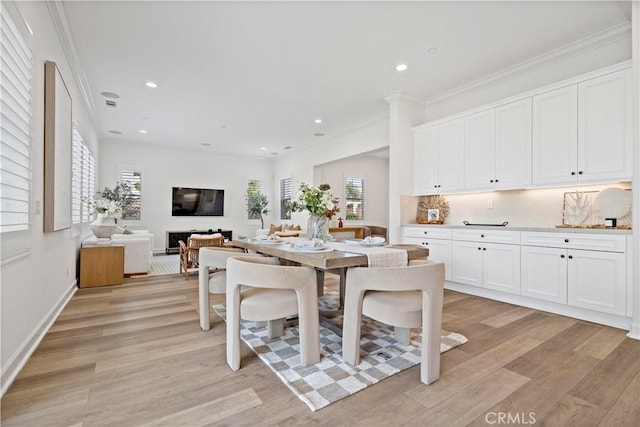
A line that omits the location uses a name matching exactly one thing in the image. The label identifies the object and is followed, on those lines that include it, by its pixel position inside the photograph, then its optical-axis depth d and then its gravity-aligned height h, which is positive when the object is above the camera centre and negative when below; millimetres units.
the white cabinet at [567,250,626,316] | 2811 -629
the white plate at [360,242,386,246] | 2711 -266
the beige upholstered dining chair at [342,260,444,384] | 1854 -591
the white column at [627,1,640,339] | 2635 +396
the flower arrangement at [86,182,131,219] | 4578 +215
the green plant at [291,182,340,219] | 2791 +131
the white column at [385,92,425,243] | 4746 +995
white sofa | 4957 -665
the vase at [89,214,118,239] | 4576 -223
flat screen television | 8578 +337
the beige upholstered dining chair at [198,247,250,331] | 2725 -602
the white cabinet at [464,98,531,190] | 3646 +877
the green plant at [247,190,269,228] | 9438 +271
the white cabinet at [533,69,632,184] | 2910 +888
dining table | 2039 -300
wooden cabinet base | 4289 -778
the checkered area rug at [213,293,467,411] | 1811 -1048
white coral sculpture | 3412 +94
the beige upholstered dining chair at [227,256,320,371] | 1958 -603
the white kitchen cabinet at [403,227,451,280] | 4230 -368
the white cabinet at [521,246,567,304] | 3184 -630
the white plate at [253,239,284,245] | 2842 -273
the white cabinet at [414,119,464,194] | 4329 +868
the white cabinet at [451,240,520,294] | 3569 -627
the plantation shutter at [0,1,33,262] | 1720 +510
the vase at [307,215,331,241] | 2896 -116
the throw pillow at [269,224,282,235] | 7469 -384
